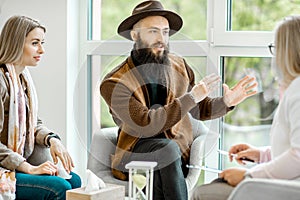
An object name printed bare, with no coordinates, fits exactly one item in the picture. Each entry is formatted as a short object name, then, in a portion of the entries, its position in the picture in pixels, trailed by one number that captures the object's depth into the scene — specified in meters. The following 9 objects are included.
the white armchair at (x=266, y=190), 1.77
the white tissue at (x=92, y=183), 2.61
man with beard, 2.84
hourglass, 2.65
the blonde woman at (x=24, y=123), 2.74
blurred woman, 1.90
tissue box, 2.58
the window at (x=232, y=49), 3.32
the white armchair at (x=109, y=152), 2.95
